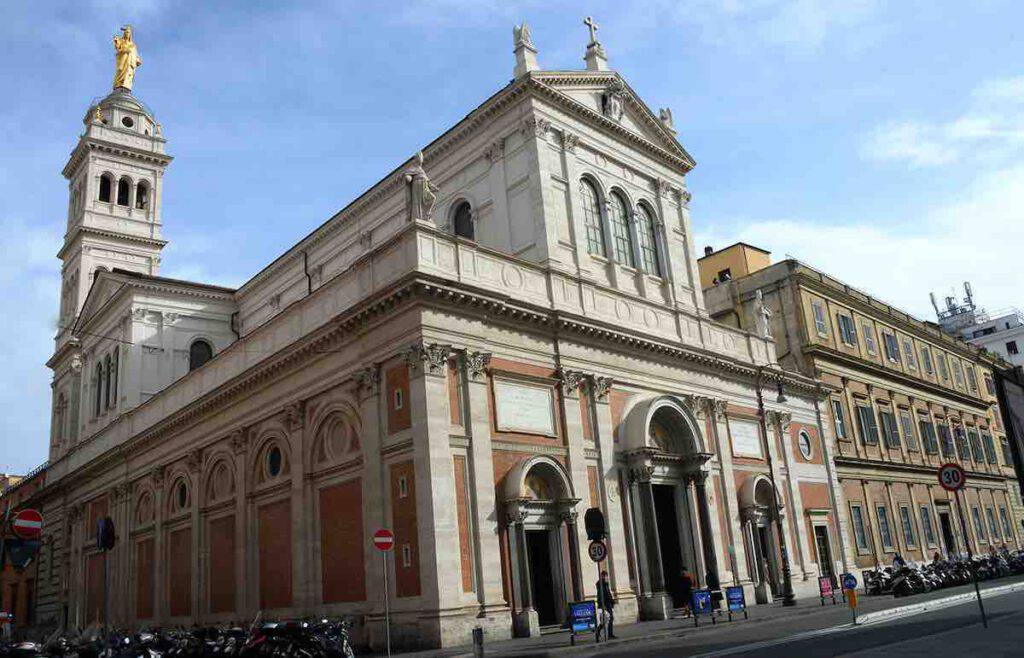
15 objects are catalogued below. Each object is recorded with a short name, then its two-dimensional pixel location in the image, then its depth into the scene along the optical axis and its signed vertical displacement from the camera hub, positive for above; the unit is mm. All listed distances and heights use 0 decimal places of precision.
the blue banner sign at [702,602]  21000 -1373
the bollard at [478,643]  14500 -1279
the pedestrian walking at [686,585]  24422 -1062
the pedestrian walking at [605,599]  18609 -968
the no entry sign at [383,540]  16766 +705
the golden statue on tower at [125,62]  52125 +32827
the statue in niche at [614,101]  29859 +15798
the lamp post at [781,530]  26156 +294
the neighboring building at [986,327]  80000 +18665
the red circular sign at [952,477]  15070 +803
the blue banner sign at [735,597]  22094 -1398
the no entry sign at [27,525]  14469 +1450
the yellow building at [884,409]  39219 +6147
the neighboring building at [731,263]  44625 +14754
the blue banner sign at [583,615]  18156 -1236
